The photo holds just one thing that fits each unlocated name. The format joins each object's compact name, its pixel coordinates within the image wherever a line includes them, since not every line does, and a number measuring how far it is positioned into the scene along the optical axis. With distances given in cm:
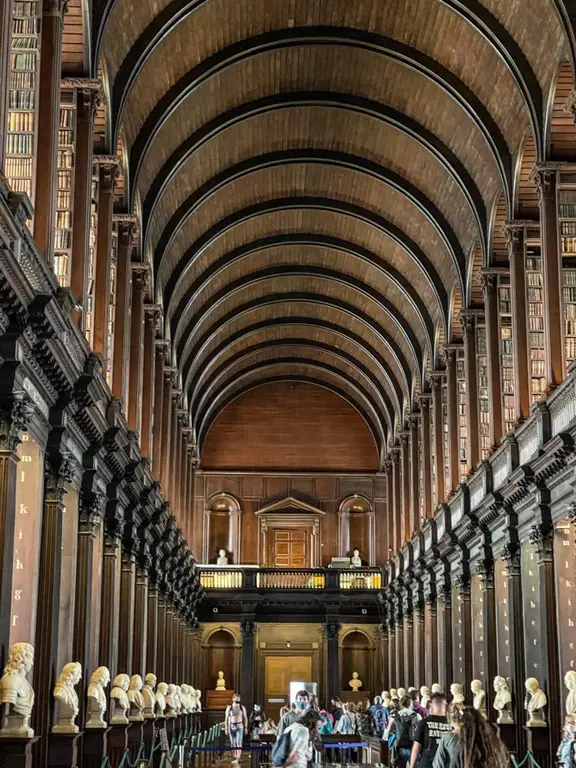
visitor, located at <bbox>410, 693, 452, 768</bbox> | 1175
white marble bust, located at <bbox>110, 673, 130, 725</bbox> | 1997
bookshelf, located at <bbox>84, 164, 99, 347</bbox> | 2042
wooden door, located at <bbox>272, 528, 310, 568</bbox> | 4747
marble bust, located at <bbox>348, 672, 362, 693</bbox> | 4522
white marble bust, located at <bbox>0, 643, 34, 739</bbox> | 1211
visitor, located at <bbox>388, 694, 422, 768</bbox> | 1491
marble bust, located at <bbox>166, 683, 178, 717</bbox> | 2786
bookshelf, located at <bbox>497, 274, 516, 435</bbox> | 2586
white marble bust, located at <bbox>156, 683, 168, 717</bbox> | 2585
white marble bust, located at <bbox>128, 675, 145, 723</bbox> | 2186
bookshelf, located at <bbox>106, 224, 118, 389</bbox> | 2284
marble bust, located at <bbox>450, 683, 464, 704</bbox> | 2391
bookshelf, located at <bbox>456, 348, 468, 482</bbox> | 3038
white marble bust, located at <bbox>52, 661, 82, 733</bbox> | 1532
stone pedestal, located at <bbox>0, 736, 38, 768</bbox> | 1226
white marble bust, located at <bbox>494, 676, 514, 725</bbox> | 2155
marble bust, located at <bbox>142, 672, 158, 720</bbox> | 2467
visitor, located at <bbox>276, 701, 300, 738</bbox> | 1210
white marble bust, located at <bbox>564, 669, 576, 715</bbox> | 1681
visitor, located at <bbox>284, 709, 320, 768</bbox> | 1136
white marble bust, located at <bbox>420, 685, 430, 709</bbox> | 2798
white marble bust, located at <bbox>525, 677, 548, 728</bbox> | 1944
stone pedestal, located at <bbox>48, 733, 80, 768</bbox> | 1542
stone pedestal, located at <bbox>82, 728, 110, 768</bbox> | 1775
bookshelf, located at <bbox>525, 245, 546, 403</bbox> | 2300
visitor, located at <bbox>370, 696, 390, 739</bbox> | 3284
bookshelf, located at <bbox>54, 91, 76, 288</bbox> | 1792
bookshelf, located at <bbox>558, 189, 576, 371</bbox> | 2108
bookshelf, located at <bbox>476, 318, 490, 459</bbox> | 2862
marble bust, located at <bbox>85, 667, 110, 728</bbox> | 1777
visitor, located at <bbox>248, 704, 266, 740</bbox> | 3508
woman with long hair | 650
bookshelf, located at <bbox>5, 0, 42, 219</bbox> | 1502
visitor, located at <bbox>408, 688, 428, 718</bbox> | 1833
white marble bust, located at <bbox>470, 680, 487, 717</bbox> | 2295
